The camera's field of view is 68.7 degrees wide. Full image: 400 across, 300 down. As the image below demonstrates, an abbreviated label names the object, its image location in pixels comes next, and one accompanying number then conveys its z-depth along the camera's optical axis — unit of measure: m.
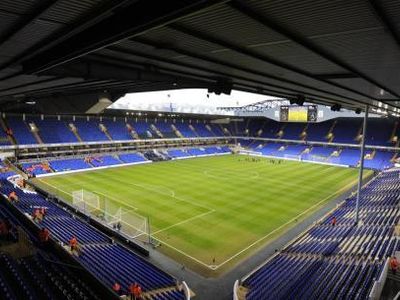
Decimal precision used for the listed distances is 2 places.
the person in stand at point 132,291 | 11.44
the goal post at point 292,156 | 55.69
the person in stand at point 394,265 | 11.18
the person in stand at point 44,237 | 13.70
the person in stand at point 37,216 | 18.12
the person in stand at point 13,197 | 20.95
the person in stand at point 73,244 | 15.18
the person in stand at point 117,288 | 11.70
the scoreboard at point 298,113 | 55.69
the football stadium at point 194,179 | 5.20
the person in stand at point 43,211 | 19.63
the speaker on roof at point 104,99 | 16.72
